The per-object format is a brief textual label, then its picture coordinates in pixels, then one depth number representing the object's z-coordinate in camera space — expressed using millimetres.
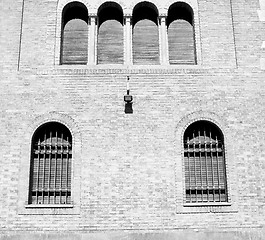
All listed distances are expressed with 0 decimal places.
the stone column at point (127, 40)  13665
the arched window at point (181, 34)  13938
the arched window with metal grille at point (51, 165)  12484
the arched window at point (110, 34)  13859
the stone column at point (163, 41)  13680
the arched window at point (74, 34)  13883
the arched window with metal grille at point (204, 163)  12578
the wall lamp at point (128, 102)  12805
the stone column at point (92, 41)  13617
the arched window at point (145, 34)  13877
